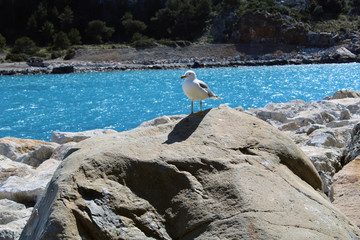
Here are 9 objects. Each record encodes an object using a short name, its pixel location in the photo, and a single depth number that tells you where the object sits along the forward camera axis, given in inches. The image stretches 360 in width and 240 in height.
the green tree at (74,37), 2022.6
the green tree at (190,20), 2106.3
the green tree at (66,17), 2215.8
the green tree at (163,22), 2172.7
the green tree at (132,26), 2185.0
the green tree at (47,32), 2114.9
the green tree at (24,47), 1833.2
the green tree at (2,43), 1891.0
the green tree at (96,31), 2135.8
